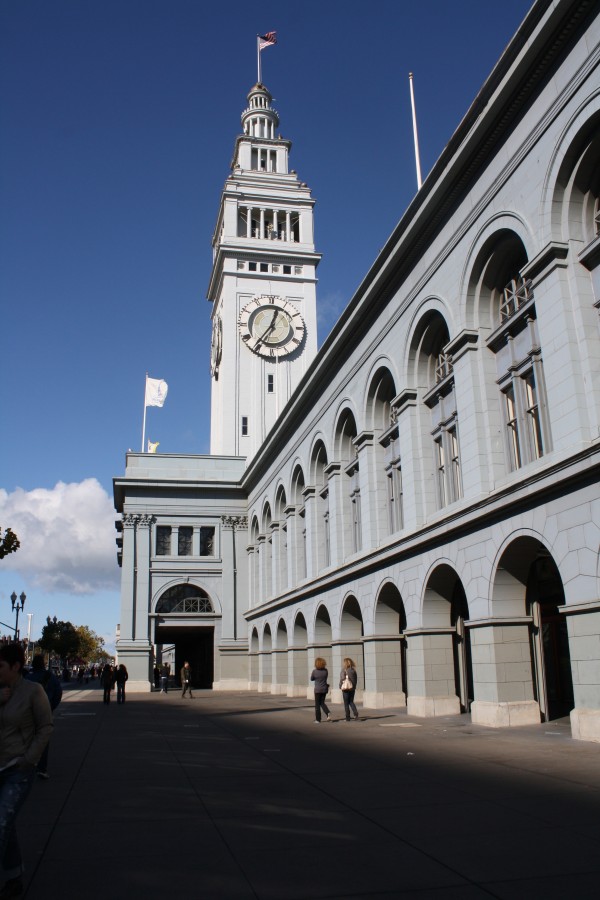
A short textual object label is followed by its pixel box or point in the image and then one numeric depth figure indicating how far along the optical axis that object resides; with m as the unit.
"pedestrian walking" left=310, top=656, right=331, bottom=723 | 23.21
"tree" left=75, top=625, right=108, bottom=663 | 181.10
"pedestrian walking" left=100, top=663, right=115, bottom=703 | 39.06
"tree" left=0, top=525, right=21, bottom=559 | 29.06
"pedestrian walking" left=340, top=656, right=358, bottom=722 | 23.23
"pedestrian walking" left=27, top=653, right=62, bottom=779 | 13.81
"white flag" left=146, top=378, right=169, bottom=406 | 67.25
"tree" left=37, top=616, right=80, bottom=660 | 134.94
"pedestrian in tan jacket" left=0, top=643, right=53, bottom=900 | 6.32
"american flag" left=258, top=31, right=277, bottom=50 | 68.75
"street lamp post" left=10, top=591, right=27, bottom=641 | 53.53
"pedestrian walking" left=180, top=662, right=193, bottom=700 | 44.06
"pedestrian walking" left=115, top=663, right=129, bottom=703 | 39.12
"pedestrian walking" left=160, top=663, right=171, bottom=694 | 50.44
